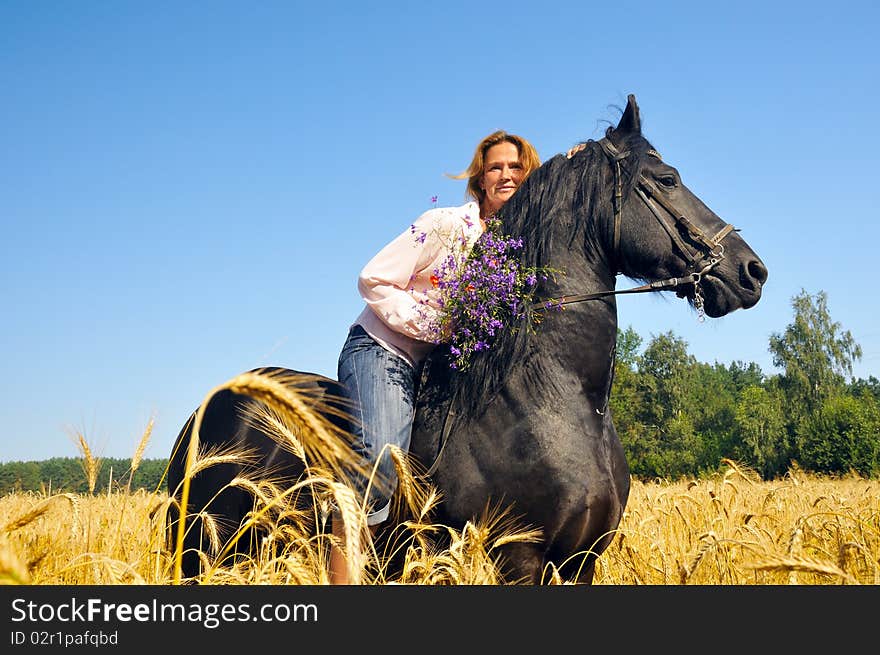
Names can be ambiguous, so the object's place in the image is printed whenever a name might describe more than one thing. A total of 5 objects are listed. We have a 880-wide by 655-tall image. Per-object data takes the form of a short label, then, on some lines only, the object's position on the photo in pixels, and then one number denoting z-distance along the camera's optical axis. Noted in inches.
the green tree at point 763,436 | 2503.7
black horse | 157.0
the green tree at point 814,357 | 2458.2
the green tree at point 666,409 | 2701.8
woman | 161.9
